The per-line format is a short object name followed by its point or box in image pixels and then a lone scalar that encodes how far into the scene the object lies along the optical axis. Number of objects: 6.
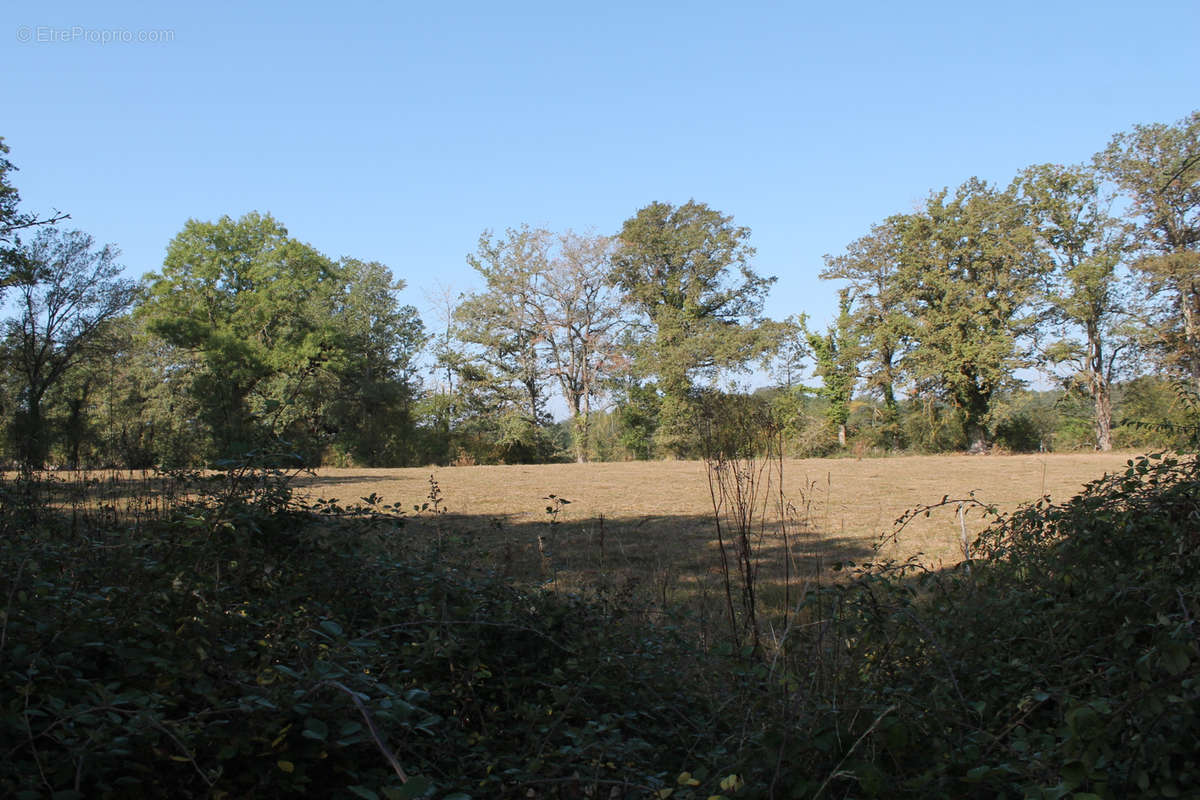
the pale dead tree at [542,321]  41.84
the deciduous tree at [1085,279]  36.25
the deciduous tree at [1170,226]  33.12
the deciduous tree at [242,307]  35.94
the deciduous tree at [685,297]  42.44
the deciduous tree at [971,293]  37.59
